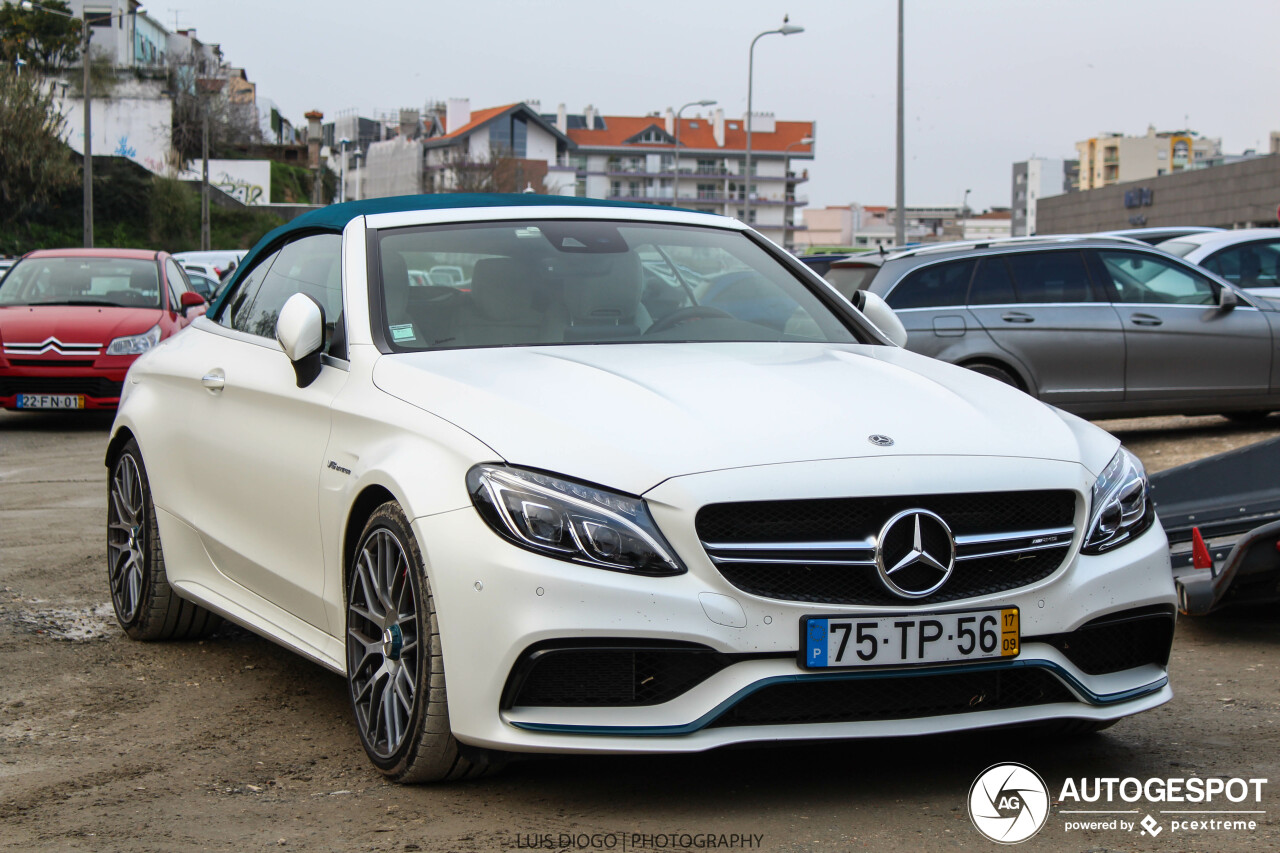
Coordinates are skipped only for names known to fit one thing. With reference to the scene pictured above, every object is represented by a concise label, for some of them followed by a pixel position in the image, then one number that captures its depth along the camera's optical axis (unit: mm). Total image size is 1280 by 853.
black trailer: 5199
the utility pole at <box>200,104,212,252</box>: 62469
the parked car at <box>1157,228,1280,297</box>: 14484
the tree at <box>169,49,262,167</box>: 83812
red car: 14297
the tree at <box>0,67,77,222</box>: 61625
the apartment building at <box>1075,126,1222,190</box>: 142375
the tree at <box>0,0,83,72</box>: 80250
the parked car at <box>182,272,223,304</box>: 26097
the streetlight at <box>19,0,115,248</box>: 39375
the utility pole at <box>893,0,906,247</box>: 27891
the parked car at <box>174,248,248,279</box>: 31188
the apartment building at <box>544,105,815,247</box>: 146875
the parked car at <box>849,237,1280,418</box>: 11516
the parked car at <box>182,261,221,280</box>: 28531
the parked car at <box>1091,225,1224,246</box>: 18047
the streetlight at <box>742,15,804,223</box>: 48094
